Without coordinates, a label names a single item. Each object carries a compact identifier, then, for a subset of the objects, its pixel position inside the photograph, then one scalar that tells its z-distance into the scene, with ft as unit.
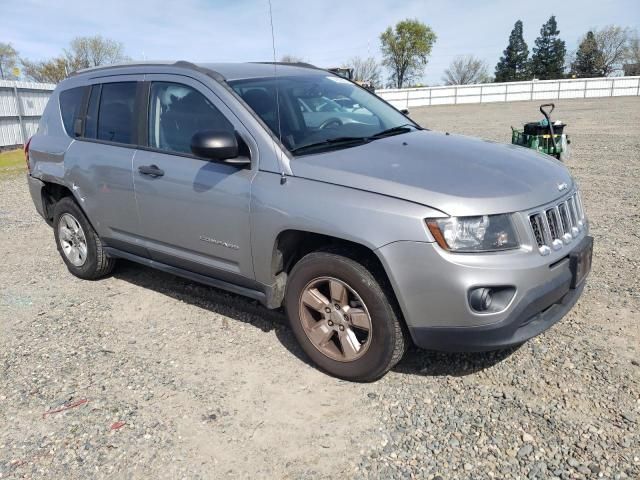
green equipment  27.67
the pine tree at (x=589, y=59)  237.66
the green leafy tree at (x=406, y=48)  245.24
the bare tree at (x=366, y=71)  236.84
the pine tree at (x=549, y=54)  244.63
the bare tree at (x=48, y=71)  175.32
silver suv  8.97
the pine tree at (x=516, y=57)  252.01
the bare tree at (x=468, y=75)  270.87
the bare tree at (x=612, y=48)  241.55
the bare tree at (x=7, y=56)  183.01
